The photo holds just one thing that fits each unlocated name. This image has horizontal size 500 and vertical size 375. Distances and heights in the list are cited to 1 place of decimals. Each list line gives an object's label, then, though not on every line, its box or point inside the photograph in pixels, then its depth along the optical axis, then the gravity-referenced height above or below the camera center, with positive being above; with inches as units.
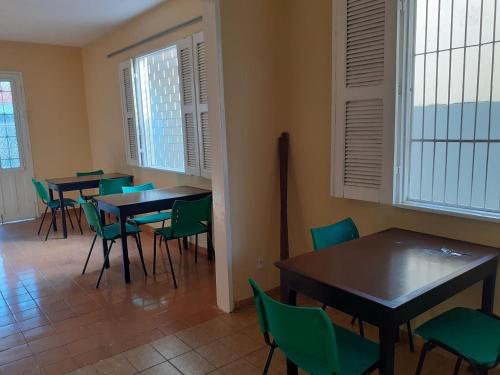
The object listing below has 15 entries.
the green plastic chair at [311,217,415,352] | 92.0 -25.9
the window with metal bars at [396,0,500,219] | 82.7 +3.4
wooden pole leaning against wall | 124.7 -18.5
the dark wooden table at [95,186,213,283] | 144.2 -25.8
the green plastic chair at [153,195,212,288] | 142.6 -32.2
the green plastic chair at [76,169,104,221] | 233.3 -23.5
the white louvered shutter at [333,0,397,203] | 93.9 +6.5
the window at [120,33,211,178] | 160.4 +10.3
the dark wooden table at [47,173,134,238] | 205.6 -25.9
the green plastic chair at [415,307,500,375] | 64.8 -36.9
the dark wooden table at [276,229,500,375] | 60.8 -25.9
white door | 241.8 -11.0
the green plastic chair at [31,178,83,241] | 214.7 -36.0
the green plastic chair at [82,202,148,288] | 142.9 -36.1
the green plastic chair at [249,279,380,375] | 56.9 -32.7
